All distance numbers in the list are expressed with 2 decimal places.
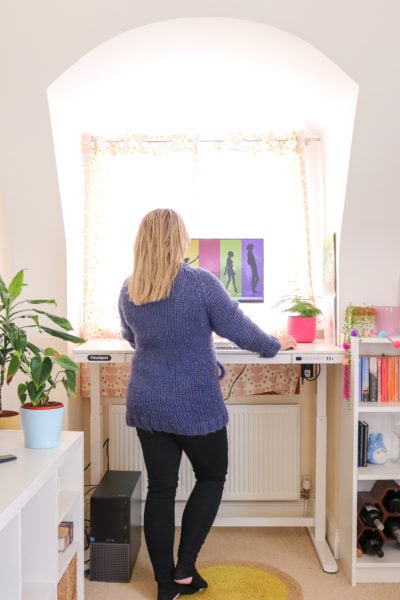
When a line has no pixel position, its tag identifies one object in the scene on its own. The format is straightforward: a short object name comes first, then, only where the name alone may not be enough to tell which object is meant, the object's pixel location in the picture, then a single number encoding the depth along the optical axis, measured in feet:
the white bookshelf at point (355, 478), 8.10
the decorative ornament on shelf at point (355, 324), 8.39
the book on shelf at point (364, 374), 8.39
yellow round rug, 7.64
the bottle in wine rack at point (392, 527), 8.34
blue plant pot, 6.02
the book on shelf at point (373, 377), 8.42
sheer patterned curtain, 9.93
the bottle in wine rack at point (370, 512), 8.21
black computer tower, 7.99
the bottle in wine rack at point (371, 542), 8.23
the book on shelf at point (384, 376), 8.45
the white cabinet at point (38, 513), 4.64
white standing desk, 8.20
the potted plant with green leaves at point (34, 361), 6.00
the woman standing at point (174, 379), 6.86
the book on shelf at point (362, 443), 8.29
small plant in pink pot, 9.05
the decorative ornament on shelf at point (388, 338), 8.05
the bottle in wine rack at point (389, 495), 8.35
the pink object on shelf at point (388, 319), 8.55
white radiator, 9.88
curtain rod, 9.93
